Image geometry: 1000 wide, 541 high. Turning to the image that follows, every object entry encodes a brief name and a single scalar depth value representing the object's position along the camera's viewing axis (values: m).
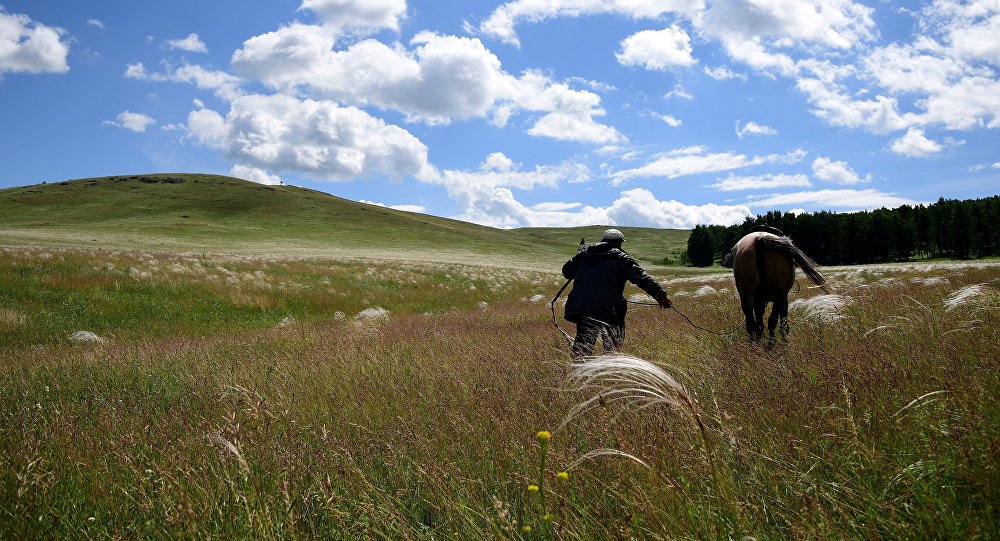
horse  7.34
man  6.66
